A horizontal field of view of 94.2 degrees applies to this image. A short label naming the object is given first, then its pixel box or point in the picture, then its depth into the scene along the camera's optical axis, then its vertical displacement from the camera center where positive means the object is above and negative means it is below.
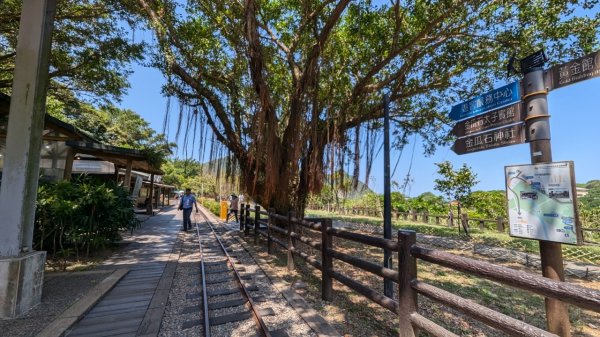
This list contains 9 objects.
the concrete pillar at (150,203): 15.80 -0.45
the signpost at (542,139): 1.92 +0.46
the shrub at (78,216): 4.81 -0.41
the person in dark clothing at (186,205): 10.03 -0.35
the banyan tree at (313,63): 5.26 +3.02
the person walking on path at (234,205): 14.44 -0.45
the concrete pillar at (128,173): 10.14 +0.81
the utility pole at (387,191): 3.25 +0.09
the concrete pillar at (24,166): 3.00 +0.32
